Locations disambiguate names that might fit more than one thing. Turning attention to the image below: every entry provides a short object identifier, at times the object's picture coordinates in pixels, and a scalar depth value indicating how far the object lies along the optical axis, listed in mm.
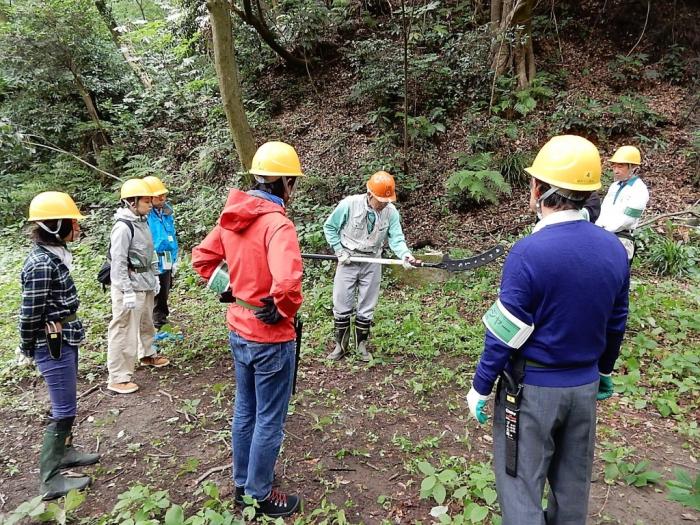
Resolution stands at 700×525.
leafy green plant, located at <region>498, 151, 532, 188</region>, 9258
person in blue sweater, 2053
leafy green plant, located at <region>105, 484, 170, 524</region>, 3051
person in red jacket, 2668
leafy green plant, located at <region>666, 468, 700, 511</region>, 2119
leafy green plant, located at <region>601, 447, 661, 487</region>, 3367
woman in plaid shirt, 3305
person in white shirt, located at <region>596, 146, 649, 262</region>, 5230
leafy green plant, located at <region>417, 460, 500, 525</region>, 2918
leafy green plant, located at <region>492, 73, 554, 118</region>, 10130
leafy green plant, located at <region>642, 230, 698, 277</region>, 7234
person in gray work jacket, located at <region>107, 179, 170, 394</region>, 4773
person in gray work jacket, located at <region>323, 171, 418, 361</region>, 5181
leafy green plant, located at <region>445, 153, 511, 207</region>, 8555
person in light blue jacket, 5891
